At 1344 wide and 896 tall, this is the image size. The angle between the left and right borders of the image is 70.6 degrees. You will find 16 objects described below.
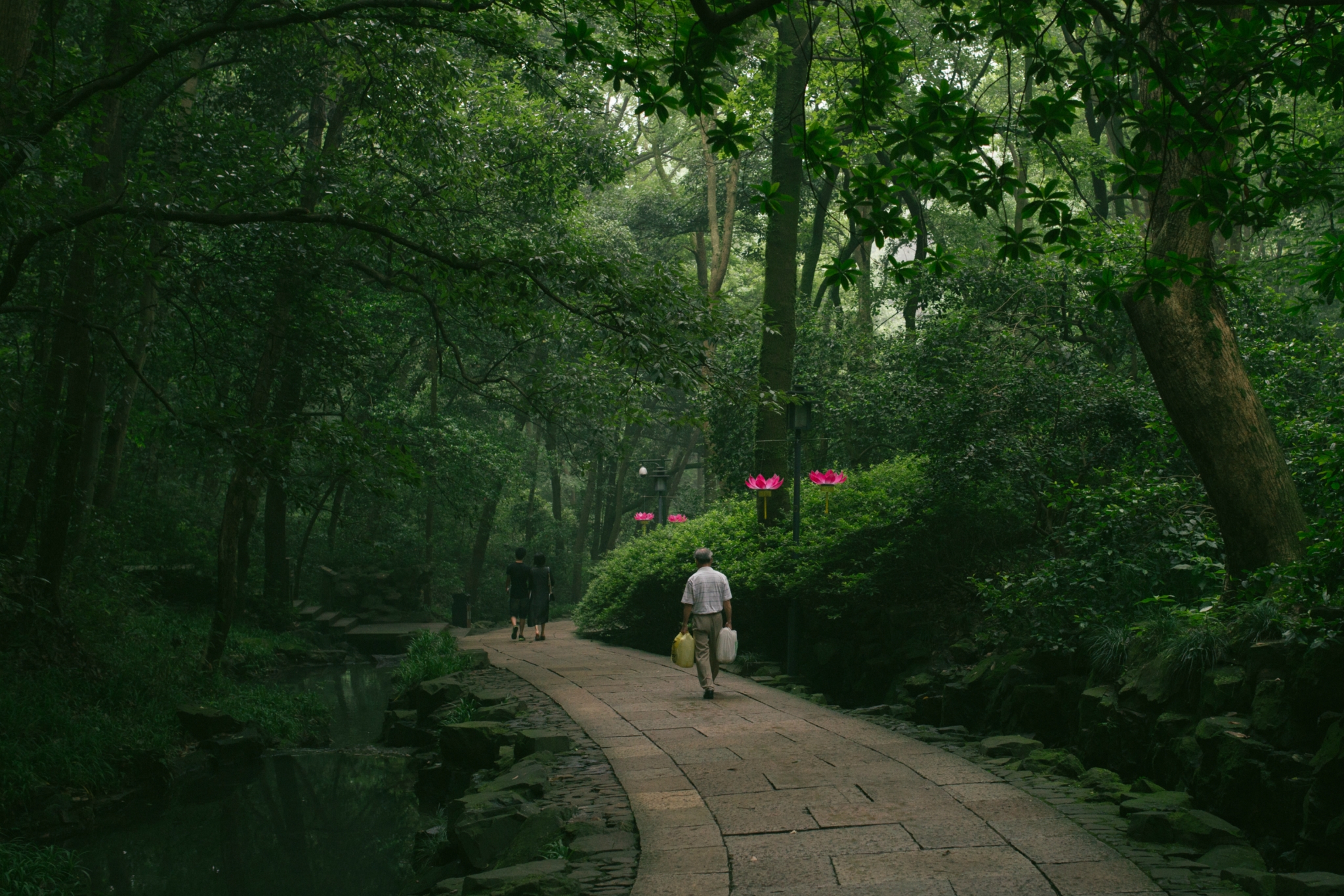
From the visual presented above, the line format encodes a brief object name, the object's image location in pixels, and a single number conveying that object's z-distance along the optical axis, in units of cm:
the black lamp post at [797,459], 1197
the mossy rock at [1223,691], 566
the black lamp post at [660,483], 2134
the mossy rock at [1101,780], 588
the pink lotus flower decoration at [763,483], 1384
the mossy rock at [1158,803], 530
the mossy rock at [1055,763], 640
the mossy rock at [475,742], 817
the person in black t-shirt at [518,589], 1684
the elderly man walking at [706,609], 976
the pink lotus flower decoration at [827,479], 1284
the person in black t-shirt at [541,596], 1683
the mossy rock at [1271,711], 514
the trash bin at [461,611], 2428
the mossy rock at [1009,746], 685
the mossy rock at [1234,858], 452
